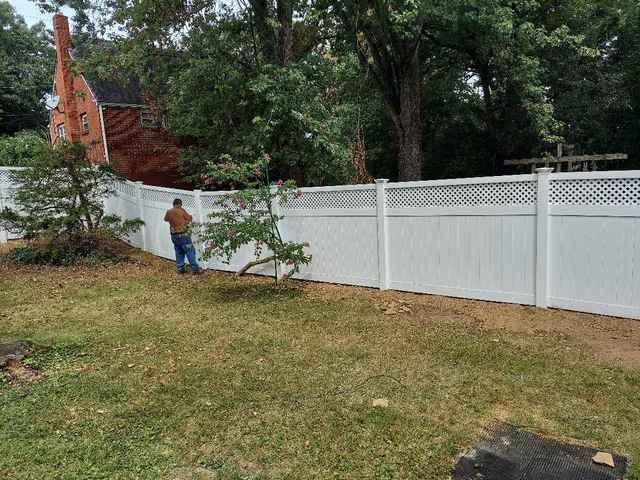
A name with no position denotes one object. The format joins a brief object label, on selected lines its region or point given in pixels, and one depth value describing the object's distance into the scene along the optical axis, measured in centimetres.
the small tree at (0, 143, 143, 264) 915
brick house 1777
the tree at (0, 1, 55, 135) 2811
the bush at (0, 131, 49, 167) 1462
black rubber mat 269
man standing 862
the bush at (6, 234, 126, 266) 941
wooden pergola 1030
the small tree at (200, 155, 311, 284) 679
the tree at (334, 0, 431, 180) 948
